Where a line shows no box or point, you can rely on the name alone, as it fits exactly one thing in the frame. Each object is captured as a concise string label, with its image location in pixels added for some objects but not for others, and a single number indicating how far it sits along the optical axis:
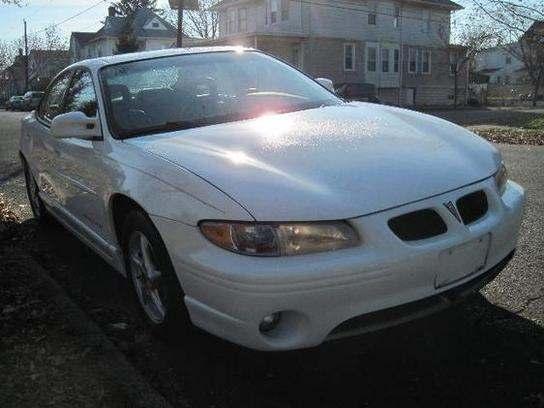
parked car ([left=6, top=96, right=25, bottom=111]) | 46.30
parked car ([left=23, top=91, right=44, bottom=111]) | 43.84
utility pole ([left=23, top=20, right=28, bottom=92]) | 63.66
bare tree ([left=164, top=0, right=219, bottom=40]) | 56.47
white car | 2.54
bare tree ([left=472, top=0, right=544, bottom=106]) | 12.12
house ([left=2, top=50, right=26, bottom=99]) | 77.44
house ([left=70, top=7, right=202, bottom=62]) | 61.53
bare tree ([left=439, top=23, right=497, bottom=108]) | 43.97
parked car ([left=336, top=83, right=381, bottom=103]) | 29.19
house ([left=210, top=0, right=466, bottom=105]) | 36.22
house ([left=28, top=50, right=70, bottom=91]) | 74.19
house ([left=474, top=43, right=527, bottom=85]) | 92.33
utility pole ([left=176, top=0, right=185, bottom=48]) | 29.08
